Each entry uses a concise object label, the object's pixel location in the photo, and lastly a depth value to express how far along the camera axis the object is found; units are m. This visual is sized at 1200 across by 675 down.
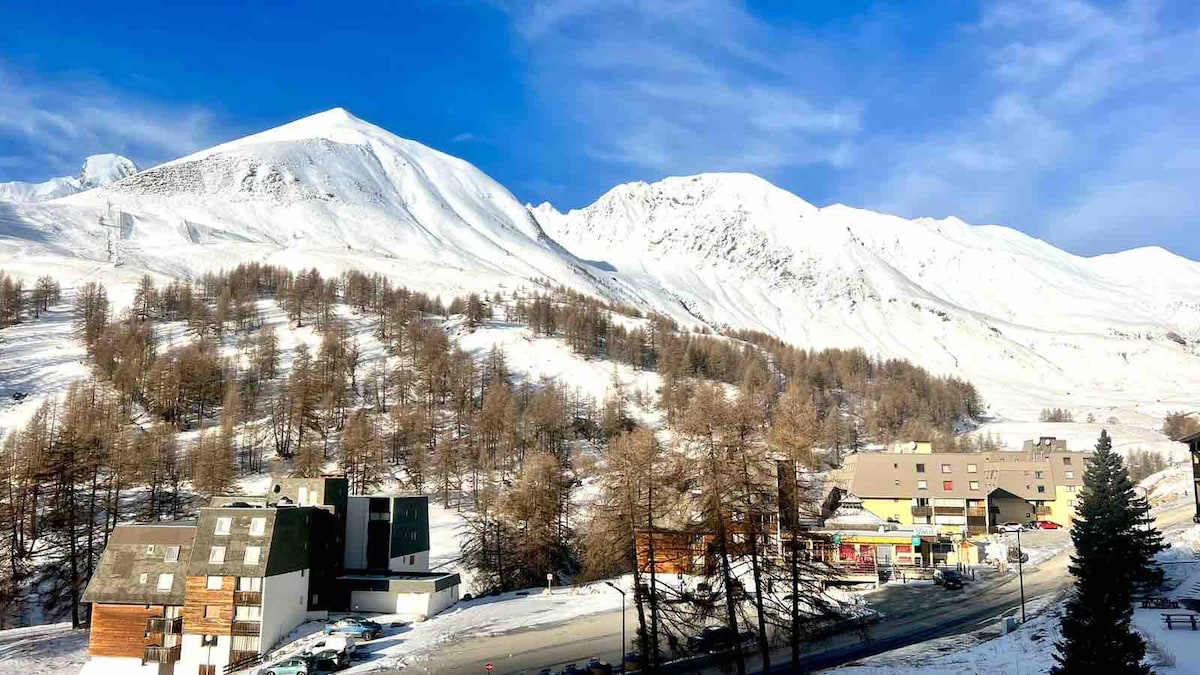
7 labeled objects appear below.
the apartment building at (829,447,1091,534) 89.06
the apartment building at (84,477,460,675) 47.91
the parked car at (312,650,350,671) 41.75
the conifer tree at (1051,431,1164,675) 23.58
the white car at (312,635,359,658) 43.25
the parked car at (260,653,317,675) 40.66
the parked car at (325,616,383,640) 47.19
